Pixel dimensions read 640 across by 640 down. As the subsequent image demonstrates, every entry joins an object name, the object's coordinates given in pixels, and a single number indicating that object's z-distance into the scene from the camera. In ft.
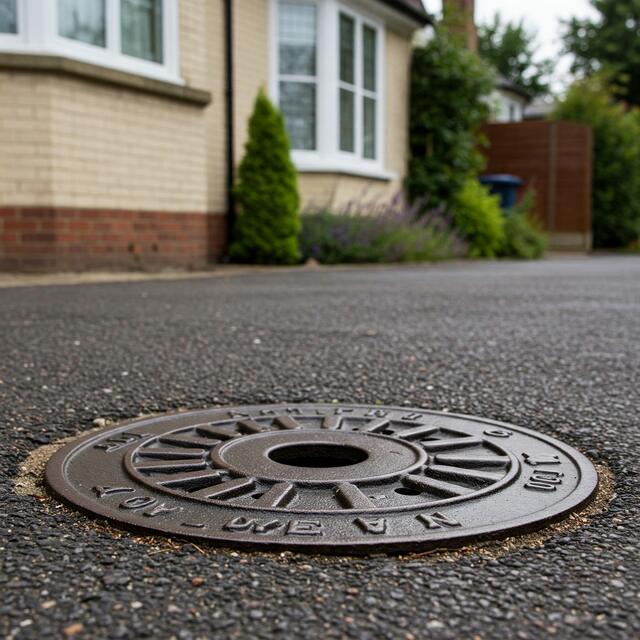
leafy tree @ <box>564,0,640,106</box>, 122.31
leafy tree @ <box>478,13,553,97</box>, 152.56
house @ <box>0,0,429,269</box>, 24.13
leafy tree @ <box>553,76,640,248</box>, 67.15
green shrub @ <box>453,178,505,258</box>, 43.80
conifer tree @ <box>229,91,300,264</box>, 31.37
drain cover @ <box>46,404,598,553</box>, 4.63
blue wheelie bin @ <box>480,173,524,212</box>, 52.37
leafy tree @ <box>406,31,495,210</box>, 44.37
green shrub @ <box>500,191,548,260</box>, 46.80
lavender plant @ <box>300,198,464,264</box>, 33.40
